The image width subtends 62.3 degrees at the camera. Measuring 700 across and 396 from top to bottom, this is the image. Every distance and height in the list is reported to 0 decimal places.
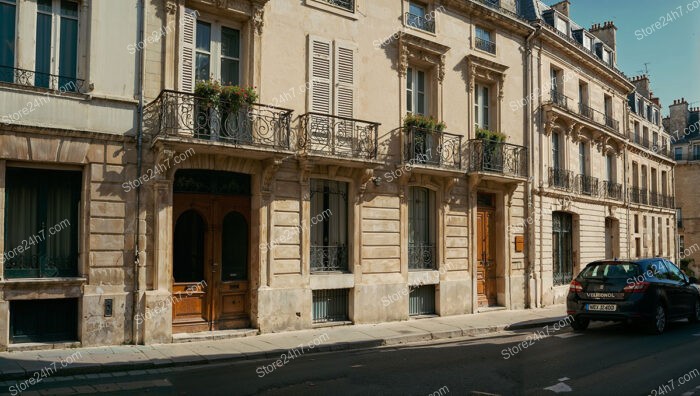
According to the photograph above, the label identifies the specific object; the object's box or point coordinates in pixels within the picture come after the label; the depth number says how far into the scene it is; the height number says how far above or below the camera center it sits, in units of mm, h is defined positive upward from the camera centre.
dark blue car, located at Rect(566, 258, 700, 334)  12031 -1279
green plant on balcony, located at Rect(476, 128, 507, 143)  17000 +2936
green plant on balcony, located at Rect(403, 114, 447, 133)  15047 +2932
